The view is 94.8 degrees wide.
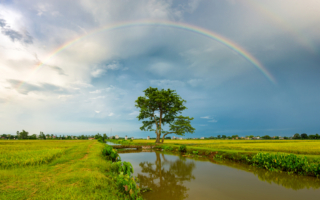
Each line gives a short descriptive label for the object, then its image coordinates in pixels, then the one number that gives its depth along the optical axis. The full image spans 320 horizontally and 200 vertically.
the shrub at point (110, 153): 12.58
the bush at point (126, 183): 4.65
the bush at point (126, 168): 5.52
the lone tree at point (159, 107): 32.34
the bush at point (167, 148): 24.47
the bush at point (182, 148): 21.54
